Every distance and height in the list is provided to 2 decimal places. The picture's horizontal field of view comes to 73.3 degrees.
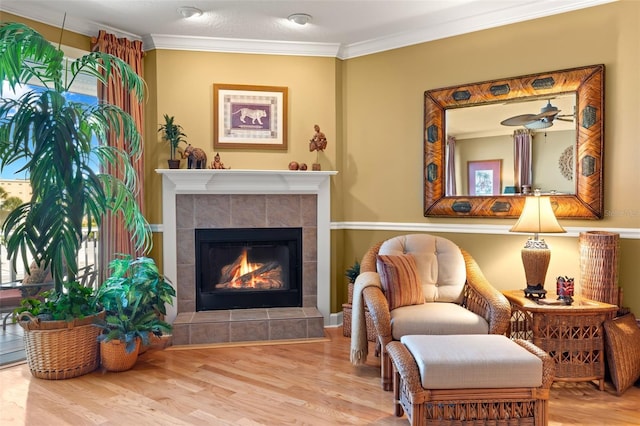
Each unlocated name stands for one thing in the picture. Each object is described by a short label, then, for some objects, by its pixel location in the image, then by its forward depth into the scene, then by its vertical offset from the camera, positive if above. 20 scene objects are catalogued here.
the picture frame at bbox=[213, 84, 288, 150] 3.88 +0.78
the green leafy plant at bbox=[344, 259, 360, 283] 3.88 -0.64
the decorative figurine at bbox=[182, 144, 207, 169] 3.71 +0.39
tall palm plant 2.61 +0.30
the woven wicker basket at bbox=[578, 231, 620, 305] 2.81 -0.43
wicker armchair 2.64 -0.64
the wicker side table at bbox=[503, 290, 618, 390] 2.71 -0.87
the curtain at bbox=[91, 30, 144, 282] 3.55 +0.71
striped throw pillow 2.90 -0.55
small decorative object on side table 2.81 -0.58
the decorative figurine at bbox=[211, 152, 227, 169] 3.76 +0.33
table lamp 2.88 -0.21
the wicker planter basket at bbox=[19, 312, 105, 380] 2.83 -0.96
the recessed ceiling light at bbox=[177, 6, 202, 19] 3.24 +1.46
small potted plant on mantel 3.69 +0.58
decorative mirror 3.07 +0.44
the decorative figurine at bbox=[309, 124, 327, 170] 3.88 +0.55
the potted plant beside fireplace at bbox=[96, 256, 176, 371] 2.94 -0.78
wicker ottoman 1.98 -0.87
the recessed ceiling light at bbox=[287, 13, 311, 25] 3.37 +1.46
